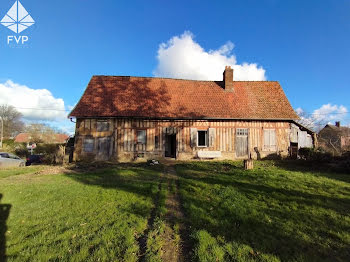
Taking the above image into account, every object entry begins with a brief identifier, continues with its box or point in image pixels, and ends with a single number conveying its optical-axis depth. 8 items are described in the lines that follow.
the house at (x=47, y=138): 30.99
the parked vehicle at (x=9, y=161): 12.66
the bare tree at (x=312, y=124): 29.24
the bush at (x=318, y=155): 10.70
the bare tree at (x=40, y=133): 29.86
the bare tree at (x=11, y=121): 39.09
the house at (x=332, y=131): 32.23
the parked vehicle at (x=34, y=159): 15.19
